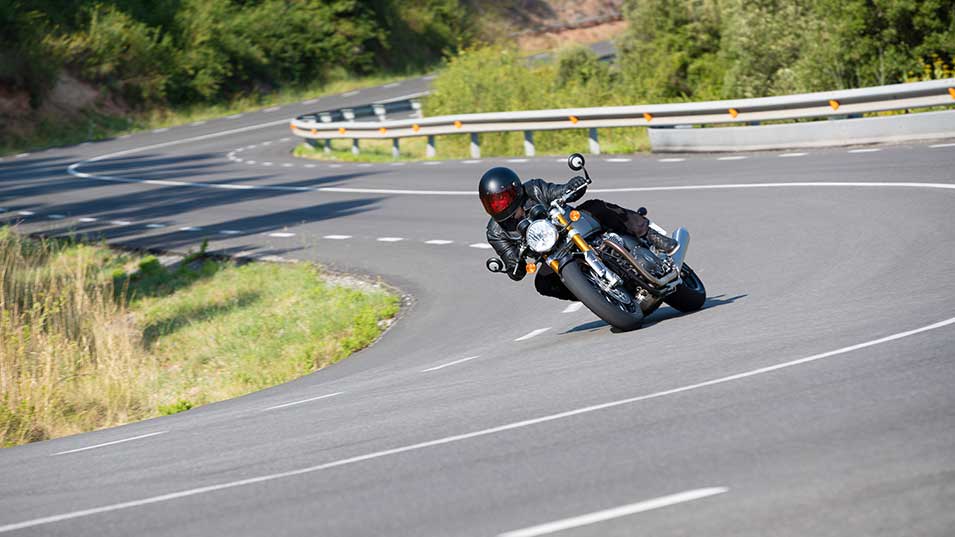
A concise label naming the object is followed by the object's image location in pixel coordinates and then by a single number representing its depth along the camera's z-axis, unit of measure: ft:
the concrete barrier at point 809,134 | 123.34
